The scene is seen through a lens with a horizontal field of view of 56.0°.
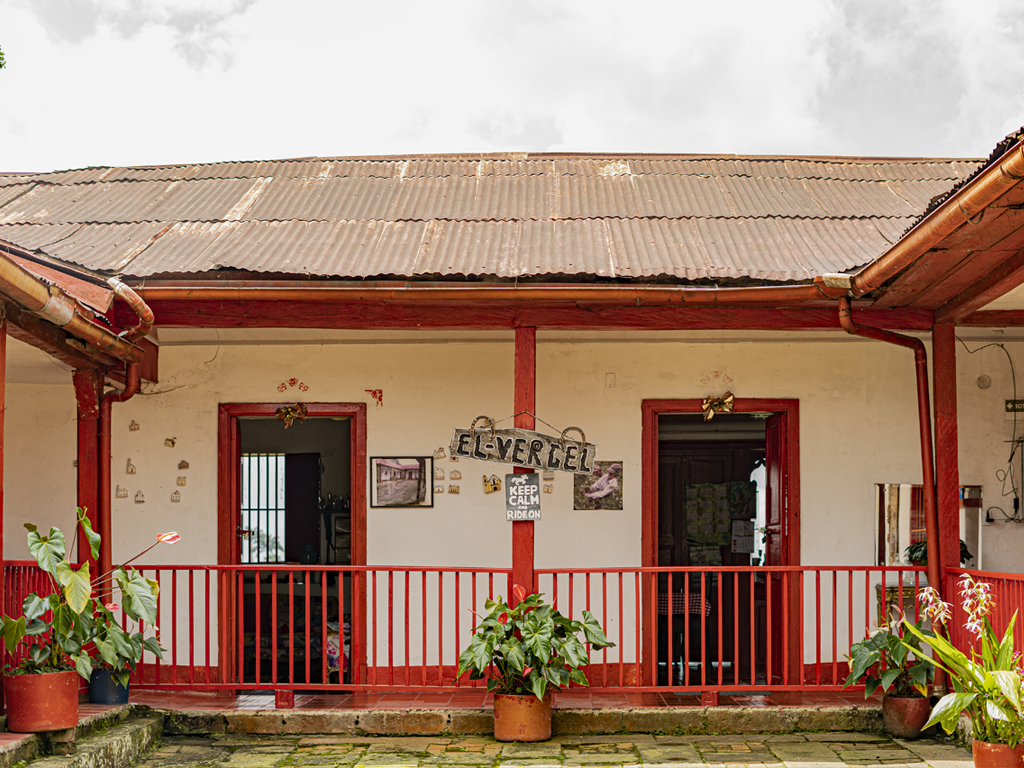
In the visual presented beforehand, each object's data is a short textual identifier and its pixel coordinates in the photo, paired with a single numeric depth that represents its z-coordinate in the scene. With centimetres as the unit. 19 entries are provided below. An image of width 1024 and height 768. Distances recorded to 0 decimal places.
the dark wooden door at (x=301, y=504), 1043
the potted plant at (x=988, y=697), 437
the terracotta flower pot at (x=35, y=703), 472
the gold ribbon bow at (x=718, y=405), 712
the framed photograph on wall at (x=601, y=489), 717
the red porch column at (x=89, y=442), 599
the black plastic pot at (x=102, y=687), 565
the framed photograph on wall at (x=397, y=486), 717
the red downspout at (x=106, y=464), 608
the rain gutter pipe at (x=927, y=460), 593
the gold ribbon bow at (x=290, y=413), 715
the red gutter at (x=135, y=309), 551
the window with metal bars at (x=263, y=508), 1024
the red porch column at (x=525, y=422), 585
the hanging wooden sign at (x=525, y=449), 586
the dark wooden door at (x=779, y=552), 699
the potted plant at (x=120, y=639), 523
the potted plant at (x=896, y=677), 560
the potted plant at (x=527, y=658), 549
